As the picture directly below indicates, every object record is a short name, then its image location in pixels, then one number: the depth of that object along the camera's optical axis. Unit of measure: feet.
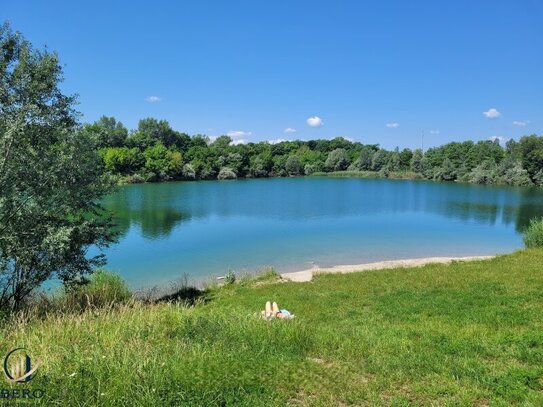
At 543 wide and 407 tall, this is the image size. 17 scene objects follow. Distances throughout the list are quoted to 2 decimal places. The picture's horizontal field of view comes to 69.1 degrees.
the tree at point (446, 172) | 379.14
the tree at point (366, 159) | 465.06
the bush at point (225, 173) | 391.71
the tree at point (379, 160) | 453.17
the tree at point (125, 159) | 336.82
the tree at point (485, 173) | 337.72
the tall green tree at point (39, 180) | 35.70
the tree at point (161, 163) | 345.10
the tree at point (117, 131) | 382.59
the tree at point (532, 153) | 315.58
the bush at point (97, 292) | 43.19
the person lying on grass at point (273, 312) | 32.19
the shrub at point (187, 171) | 368.89
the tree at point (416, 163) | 415.23
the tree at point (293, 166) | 463.01
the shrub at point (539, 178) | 311.91
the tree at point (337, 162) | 488.44
